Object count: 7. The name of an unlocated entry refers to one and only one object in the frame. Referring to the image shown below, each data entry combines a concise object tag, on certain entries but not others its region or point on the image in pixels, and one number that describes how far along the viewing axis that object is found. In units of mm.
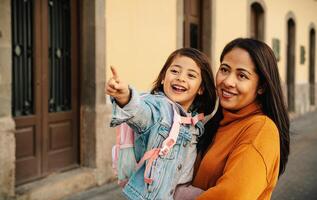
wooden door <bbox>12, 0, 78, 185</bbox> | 4996
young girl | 1739
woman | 1623
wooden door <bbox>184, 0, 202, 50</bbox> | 8578
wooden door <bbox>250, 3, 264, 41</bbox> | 12289
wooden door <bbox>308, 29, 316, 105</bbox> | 18125
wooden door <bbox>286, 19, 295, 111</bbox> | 15328
